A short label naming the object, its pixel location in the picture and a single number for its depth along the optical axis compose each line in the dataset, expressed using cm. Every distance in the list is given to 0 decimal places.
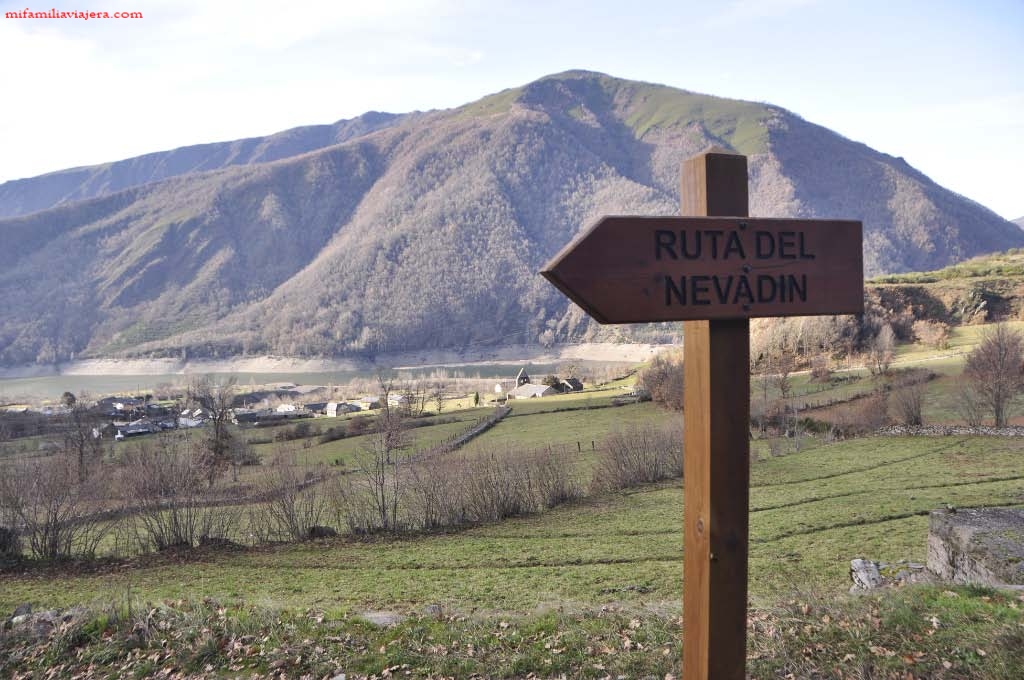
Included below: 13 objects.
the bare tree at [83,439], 3111
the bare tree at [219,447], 3364
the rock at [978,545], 820
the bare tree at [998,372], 2966
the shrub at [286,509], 2114
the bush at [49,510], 1880
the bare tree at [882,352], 4484
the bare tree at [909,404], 3131
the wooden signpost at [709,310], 305
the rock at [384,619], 748
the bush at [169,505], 2038
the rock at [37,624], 743
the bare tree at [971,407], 3014
